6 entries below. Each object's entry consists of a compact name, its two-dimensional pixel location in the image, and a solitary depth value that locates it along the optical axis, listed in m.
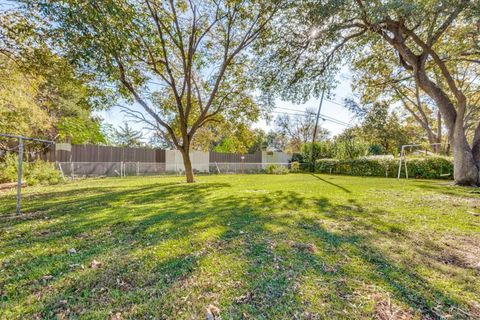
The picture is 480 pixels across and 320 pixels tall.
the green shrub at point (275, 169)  15.78
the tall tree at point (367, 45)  5.90
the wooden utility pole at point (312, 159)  17.99
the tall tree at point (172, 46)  4.30
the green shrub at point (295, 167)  17.77
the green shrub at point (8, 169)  8.33
